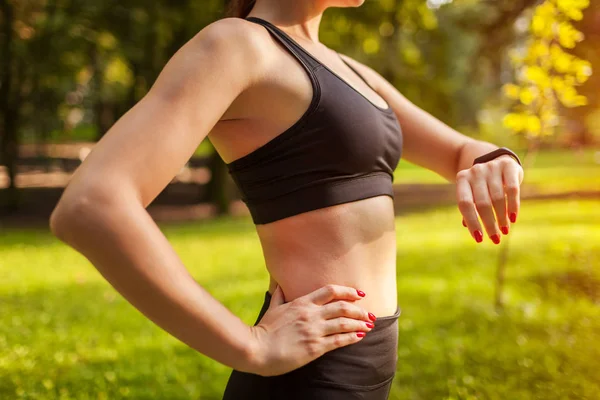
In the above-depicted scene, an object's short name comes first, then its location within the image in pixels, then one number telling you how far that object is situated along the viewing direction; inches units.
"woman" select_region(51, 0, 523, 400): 47.0
